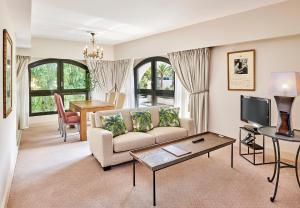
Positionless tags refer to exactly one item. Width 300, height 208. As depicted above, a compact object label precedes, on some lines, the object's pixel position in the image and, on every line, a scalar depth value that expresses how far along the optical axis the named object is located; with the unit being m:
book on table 2.60
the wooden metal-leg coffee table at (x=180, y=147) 2.37
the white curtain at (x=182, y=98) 5.13
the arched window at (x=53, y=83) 6.30
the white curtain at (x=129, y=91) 7.02
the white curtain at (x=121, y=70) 6.75
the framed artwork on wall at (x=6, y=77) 2.38
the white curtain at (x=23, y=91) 5.55
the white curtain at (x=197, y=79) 4.51
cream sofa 3.12
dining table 4.79
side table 2.32
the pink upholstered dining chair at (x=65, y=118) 4.76
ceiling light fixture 4.63
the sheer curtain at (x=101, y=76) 6.97
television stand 3.33
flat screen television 3.19
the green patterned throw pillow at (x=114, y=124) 3.46
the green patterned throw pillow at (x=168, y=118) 4.09
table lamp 2.41
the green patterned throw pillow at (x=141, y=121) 3.76
